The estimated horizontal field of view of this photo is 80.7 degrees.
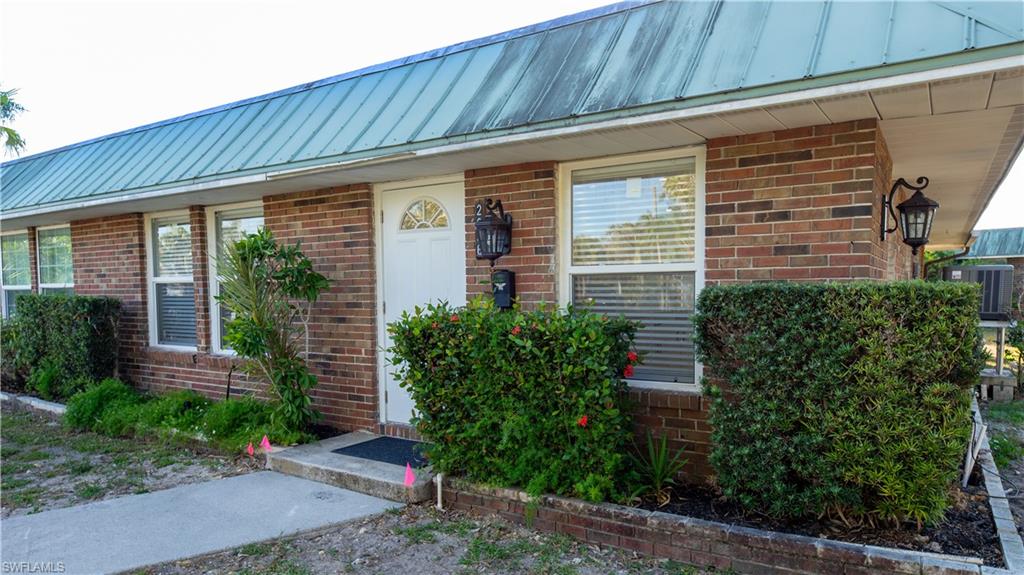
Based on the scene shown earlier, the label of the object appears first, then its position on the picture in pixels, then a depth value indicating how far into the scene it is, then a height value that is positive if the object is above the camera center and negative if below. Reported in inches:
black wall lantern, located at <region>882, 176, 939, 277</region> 184.1 +14.1
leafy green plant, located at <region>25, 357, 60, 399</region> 308.2 -59.6
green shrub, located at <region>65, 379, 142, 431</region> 261.4 -61.5
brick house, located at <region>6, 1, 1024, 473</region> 130.8 +31.0
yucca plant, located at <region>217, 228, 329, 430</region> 213.6 -16.1
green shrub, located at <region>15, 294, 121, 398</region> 295.6 -35.5
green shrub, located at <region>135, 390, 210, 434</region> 236.4 -60.7
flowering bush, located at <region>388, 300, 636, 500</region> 143.2 -32.9
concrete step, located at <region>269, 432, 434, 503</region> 169.5 -63.3
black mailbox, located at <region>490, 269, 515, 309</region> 187.3 -7.3
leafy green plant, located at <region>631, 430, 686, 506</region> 149.3 -53.4
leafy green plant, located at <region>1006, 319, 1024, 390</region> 323.3 -44.1
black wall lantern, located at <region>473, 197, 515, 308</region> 184.2 +7.2
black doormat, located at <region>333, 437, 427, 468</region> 191.3 -62.9
